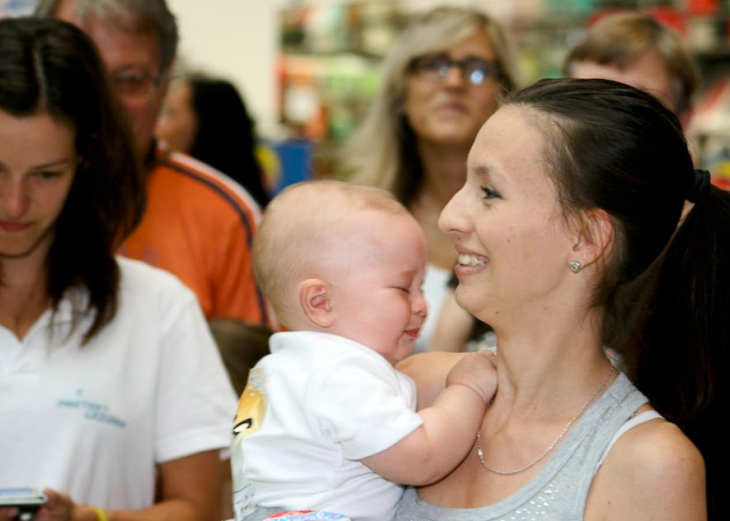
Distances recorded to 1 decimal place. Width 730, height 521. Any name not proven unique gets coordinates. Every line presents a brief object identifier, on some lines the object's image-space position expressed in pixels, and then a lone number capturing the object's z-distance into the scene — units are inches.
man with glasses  115.2
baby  63.8
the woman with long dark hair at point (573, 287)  60.7
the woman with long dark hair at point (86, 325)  85.7
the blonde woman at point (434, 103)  132.3
